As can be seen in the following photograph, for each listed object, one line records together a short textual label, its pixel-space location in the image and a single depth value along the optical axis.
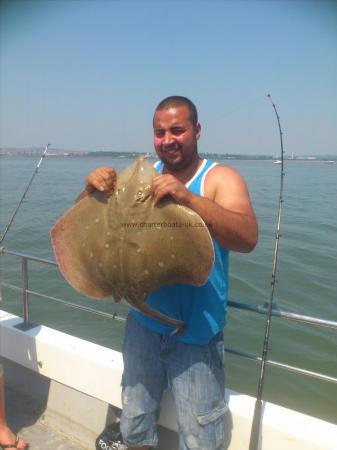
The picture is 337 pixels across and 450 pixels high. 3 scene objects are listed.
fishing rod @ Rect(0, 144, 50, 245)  4.54
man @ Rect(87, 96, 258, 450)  2.38
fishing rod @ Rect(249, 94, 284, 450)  2.77
